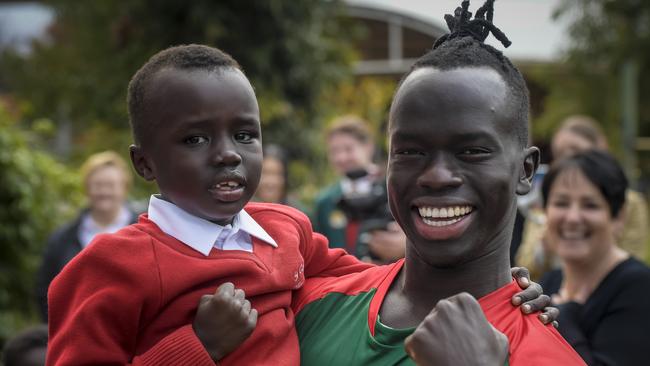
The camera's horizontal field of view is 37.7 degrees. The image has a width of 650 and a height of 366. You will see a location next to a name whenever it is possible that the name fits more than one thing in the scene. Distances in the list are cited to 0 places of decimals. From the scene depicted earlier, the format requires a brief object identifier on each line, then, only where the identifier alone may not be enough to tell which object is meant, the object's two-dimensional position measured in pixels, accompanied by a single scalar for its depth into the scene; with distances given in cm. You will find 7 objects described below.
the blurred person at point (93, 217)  664
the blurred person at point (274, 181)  738
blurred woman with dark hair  367
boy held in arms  235
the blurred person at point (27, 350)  429
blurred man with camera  545
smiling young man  216
